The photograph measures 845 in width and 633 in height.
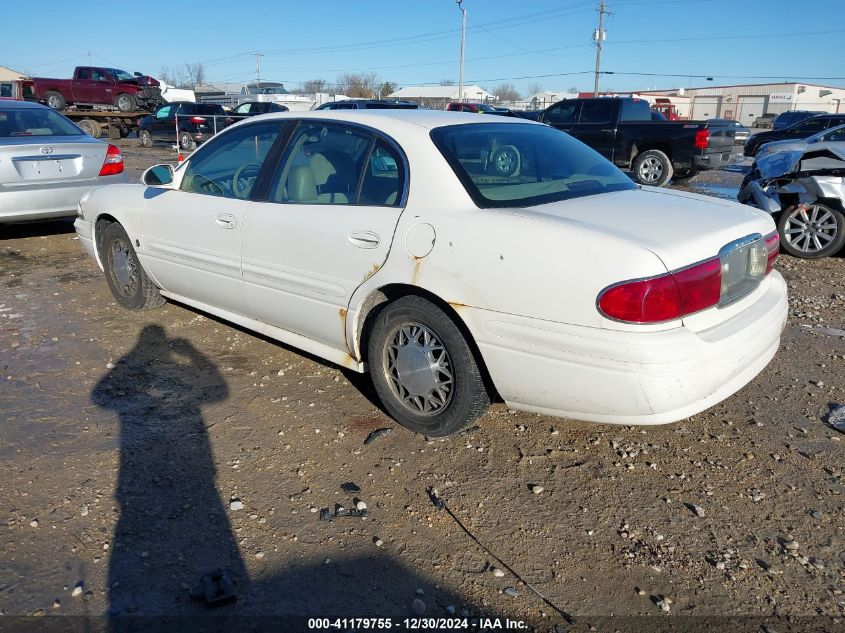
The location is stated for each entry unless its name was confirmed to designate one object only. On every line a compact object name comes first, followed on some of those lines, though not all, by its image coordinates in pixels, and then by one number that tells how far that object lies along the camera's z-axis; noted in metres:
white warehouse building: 56.78
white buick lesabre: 2.63
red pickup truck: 27.31
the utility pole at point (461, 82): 43.84
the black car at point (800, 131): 20.00
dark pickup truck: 12.81
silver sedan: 6.67
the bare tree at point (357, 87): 73.88
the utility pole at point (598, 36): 45.96
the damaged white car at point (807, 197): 6.99
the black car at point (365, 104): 19.14
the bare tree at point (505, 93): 107.44
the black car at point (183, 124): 22.08
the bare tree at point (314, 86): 92.11
